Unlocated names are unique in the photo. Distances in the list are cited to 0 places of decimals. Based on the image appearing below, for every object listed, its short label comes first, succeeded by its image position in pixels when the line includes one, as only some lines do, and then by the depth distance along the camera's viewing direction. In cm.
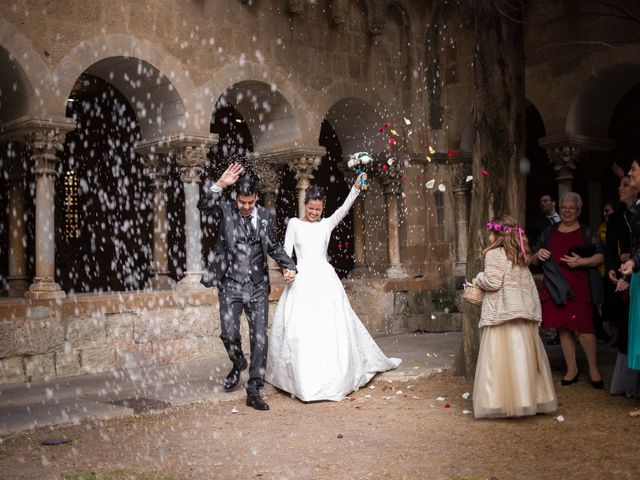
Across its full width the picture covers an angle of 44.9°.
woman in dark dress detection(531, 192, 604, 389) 615
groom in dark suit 572
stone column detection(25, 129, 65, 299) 761
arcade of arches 766
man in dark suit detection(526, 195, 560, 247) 823
